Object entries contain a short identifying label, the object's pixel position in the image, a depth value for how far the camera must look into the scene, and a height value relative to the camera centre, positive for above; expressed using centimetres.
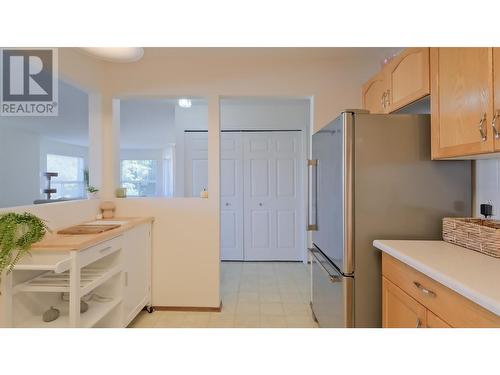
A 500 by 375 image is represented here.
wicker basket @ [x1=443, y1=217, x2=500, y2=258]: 113 -23
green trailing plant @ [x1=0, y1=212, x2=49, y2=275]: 121 -24
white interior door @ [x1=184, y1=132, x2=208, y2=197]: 385 +42
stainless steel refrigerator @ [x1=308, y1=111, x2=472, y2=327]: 151 -3
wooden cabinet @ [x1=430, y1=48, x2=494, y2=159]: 106 +41
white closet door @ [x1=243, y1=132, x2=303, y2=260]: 393 -7
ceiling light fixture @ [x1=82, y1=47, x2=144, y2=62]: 180 +98
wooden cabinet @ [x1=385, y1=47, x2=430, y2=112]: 146 +70
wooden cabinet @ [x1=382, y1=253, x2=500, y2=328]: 83 -46
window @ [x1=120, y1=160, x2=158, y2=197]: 905 +44
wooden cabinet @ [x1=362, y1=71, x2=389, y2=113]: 192 +77
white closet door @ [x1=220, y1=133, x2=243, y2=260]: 394 -14
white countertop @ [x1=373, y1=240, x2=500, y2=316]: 78 -32
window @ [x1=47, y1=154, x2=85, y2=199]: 714 +40
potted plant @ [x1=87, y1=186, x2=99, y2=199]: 235 -4
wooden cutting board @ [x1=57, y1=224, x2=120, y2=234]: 170 -29
